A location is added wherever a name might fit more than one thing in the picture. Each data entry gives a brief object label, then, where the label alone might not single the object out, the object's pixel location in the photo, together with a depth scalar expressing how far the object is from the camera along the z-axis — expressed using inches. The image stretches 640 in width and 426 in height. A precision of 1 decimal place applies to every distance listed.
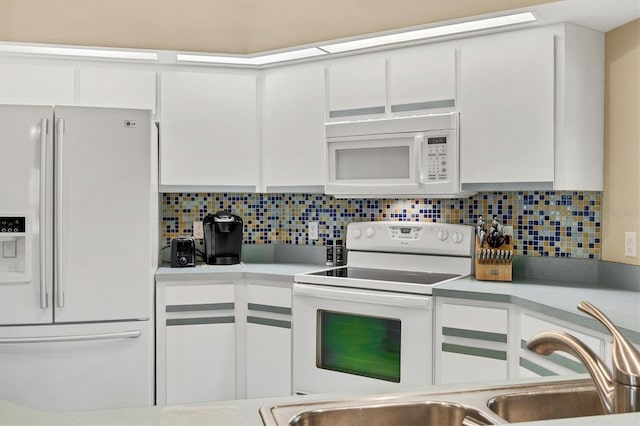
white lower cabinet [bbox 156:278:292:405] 121.8
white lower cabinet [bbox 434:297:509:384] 96.4
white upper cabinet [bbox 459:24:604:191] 102.8
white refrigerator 111.6
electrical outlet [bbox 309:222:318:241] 145.5
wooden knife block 110.5
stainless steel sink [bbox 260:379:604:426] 39.3
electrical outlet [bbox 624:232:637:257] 102.2
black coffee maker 135.3
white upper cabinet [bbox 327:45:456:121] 114.2
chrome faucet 33.4
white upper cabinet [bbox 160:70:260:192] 131.3
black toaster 132.0
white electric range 105.3
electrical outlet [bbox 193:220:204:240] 145.7
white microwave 113.3
